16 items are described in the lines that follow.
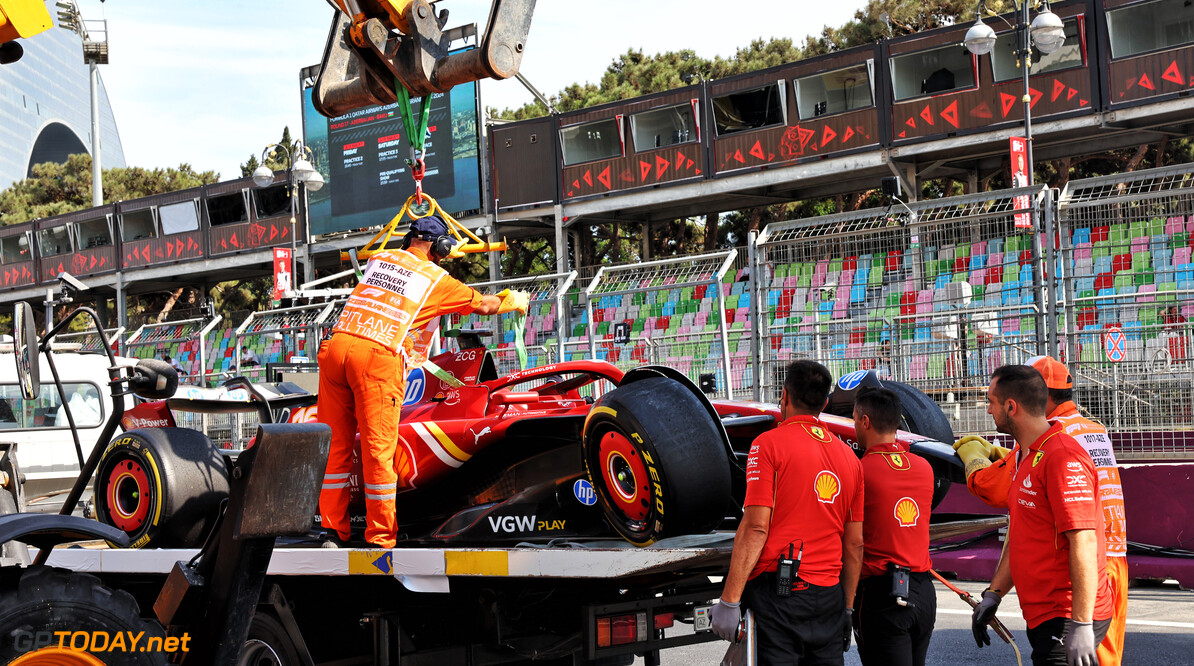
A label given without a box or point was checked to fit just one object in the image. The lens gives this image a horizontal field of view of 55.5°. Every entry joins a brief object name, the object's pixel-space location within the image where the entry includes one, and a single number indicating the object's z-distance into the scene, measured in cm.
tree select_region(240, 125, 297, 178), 5889
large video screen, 3438
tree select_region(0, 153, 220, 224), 5797
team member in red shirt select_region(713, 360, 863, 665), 417
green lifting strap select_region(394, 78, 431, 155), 595
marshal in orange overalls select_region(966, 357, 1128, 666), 418
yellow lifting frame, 600
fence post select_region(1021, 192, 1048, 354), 914
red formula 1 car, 433
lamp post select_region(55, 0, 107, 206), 4600
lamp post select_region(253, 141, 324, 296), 2081
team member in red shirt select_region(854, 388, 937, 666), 463
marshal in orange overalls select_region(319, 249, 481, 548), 541
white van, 1323
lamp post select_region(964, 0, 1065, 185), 1644
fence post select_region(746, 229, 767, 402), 1010
